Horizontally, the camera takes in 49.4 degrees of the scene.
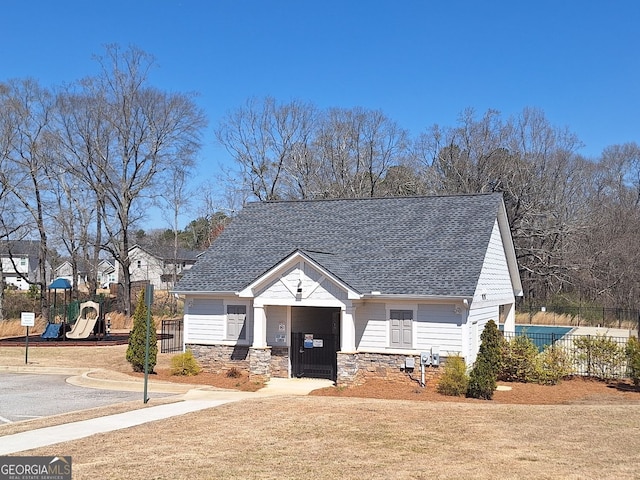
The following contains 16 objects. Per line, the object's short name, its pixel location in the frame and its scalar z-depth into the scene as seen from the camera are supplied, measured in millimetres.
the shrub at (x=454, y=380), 19719
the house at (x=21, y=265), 82038
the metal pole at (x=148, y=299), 16656
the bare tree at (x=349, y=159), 55844
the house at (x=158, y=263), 76012
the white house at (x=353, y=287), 21734
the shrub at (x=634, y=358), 20773
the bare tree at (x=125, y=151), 45750
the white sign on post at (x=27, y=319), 27531
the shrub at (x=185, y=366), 23938
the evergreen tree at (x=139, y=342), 24328
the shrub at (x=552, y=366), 21750
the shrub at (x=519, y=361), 22172
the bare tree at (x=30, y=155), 44375
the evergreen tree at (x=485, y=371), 19141
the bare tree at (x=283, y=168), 55812
